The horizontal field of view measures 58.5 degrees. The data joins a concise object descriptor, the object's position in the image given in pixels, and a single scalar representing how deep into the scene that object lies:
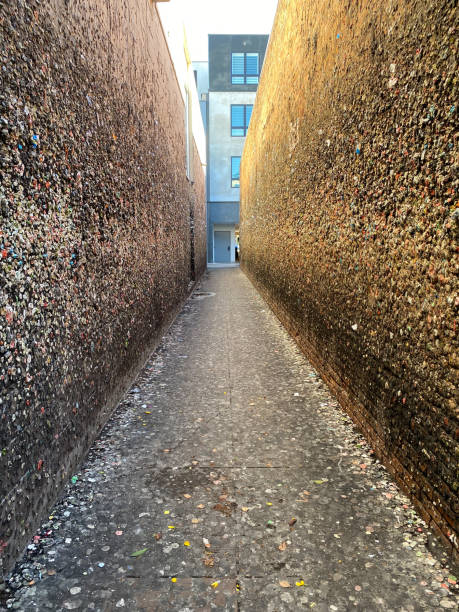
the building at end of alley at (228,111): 28.92
